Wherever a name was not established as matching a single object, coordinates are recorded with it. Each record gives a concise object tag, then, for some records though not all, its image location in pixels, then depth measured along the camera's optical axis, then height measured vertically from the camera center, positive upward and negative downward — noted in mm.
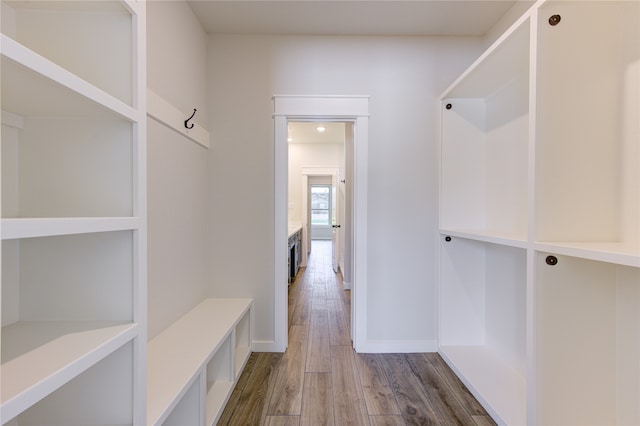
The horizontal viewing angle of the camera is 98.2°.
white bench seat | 1140 -727
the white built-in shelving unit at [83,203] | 798 +19
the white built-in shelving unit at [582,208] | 1116 +16
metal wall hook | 1791 +565
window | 10484 +126
